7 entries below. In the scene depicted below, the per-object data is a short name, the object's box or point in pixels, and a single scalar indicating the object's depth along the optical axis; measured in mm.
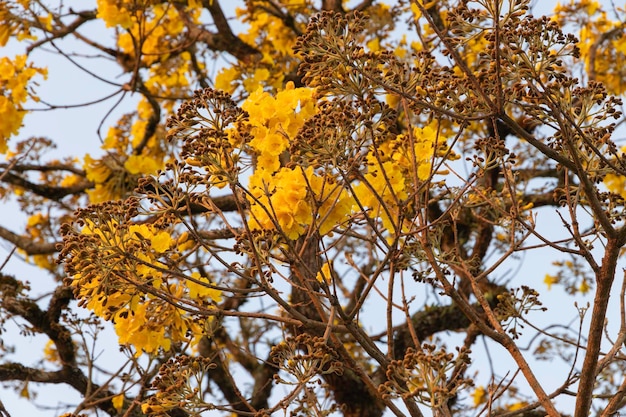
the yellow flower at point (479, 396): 14009
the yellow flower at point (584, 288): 14067
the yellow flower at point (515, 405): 14163
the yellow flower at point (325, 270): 5512
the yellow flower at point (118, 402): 8104
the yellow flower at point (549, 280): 15311
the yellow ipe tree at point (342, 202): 4203
